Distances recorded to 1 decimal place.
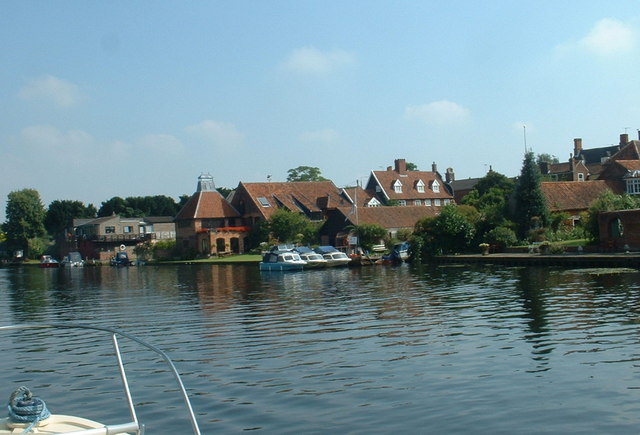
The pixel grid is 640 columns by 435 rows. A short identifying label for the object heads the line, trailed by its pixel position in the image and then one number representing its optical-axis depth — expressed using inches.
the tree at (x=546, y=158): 6556.1
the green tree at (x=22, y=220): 6008.9
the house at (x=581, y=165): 4522.6
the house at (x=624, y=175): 3420.3
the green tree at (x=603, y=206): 2416.3
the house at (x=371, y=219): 3668.6
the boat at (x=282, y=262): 2869.1
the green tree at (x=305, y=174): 6914.4
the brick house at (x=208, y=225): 4315.9
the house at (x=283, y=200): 4466.0
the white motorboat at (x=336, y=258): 2974.9
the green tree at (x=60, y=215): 6648.6
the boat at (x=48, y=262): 4956.2
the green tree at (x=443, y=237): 2940.5
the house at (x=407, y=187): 4847.4
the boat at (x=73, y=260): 4827.8
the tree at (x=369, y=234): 3400.6
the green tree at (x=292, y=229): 4025.6
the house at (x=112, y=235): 5229.8
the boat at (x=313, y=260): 2938.0
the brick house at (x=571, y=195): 3169.3
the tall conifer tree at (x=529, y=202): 2888.8
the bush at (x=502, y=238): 2810.0
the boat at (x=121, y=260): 4507.9
